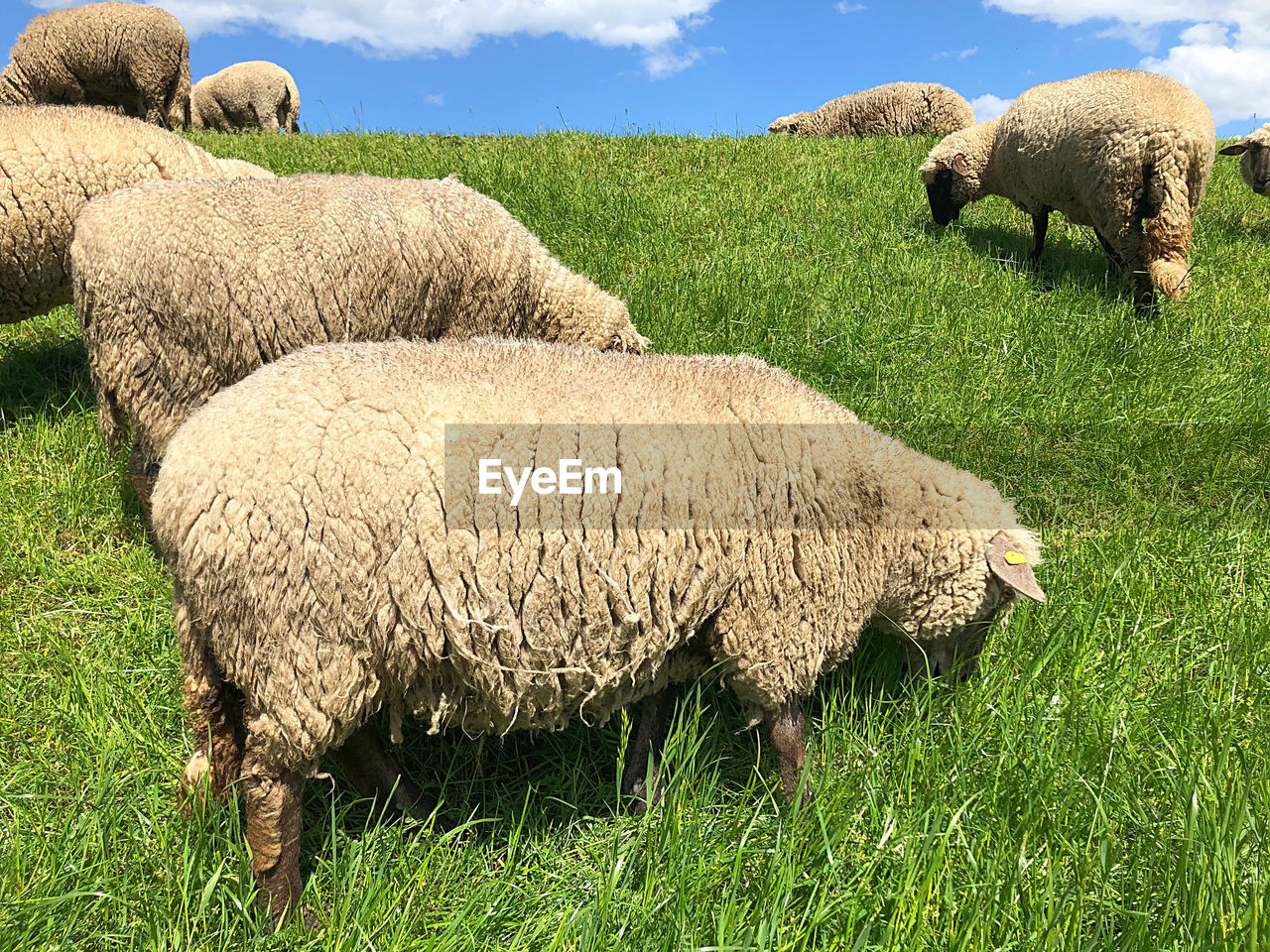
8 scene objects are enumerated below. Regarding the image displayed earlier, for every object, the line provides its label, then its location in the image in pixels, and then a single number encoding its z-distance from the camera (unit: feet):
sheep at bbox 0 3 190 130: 33.65
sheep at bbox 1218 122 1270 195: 26.94
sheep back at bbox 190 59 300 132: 59.62
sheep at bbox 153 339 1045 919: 6.19
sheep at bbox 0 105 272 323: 12.82
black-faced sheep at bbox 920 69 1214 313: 19.06
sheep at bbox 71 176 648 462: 10.47
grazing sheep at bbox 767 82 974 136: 44.47
